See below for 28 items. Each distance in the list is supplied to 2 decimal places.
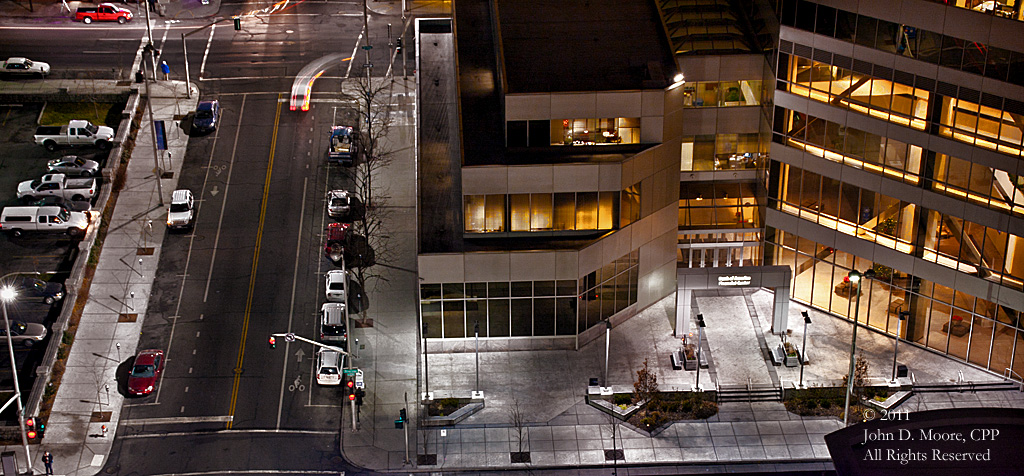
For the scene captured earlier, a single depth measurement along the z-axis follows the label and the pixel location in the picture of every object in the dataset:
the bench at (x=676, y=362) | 90.31
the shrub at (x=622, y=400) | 86.69
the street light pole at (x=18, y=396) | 77.27
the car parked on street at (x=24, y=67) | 120.50
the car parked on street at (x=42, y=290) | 95.69
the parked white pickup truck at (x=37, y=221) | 102.38
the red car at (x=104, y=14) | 129.00
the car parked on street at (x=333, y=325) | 92.44
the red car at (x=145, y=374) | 87.25
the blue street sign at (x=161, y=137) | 106.19
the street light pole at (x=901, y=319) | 90.15
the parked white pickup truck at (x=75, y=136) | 112.19
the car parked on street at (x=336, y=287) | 95.88
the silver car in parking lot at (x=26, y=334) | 91.62
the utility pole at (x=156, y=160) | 105.88
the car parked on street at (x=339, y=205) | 104.38
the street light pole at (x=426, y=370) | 85.36
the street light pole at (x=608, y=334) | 88.12
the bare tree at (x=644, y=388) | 86.31
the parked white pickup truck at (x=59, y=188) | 106.12
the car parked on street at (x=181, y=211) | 102.94
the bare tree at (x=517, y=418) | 83.75
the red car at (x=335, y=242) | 100.31
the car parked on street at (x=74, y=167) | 108.31
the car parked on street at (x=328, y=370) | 88.12
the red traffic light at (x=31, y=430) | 82.44
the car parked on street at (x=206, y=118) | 114.00
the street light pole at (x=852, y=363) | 73.69
